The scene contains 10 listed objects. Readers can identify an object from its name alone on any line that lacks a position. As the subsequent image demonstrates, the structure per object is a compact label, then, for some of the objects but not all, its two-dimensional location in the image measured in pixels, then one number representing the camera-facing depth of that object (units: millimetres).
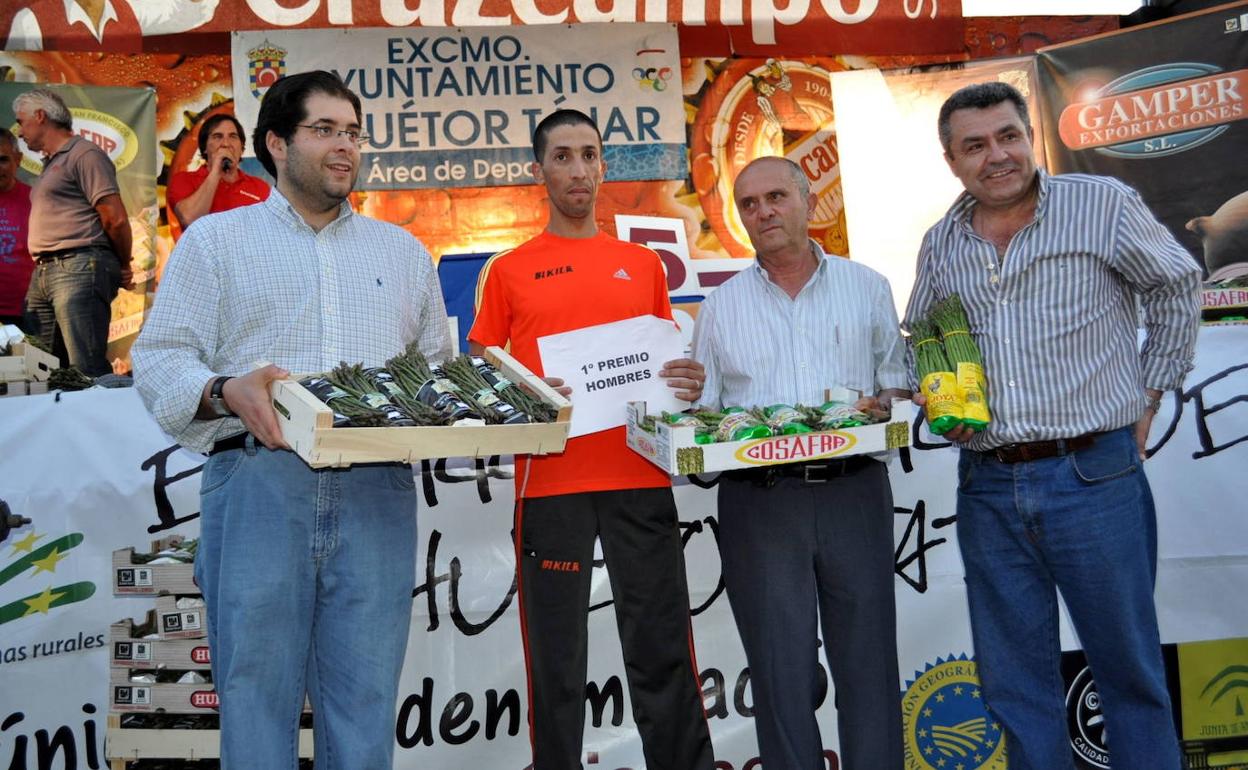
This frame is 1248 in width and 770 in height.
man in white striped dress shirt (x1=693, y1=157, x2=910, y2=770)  2715
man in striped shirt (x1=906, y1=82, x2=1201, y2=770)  2500
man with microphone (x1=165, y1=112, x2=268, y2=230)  6441
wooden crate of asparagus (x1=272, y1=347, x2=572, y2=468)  1920
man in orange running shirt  2855
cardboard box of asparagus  2479
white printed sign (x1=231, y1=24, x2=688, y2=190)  6367
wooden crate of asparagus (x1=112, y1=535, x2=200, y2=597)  3004
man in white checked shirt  2123
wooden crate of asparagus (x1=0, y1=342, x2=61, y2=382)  3535
